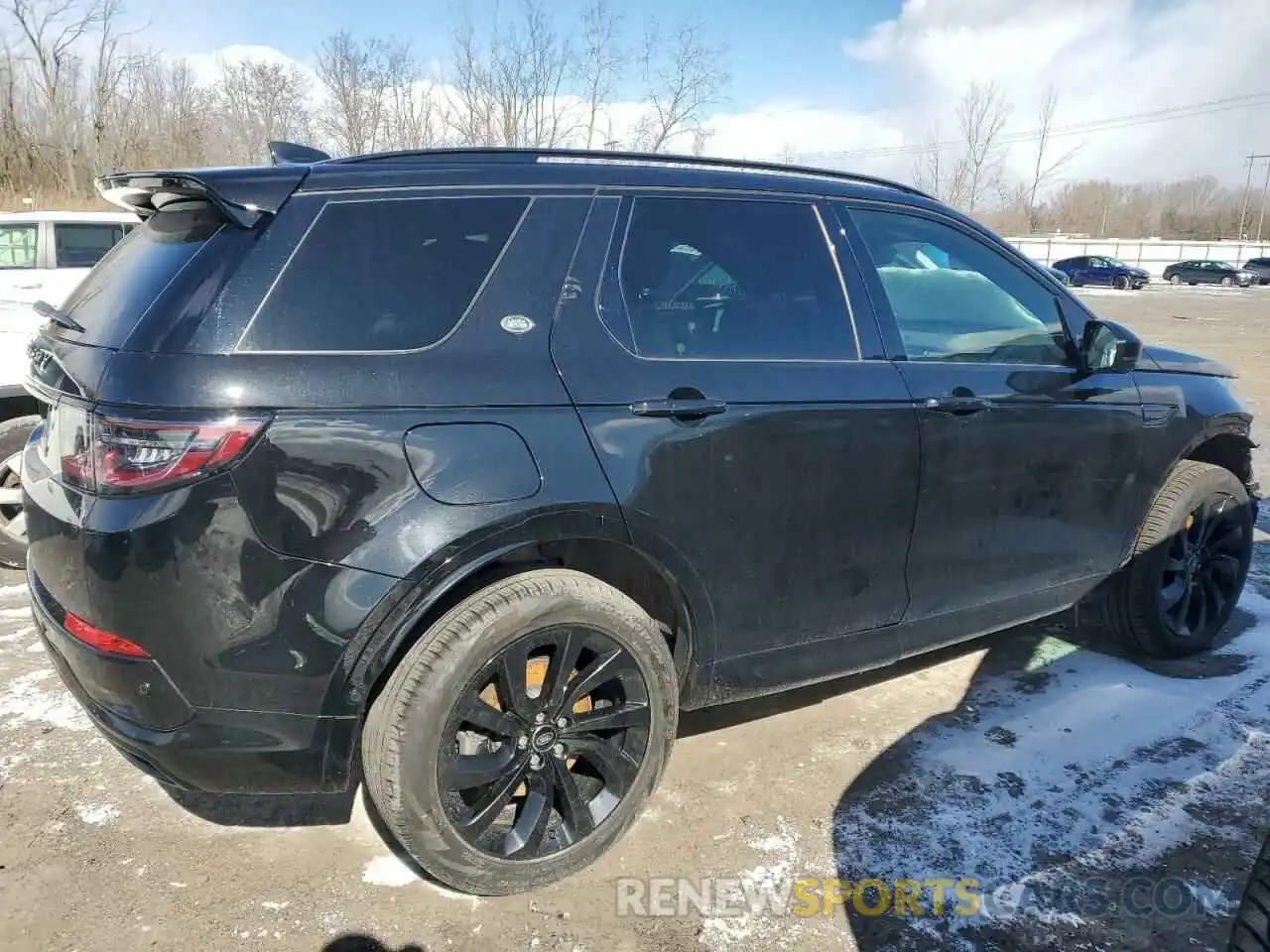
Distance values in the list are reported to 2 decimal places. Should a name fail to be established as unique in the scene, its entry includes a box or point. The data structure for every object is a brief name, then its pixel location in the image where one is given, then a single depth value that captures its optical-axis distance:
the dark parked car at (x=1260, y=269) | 46.31
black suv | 2.07
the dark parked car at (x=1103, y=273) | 41.00
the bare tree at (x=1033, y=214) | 57.91
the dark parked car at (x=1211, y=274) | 45.28
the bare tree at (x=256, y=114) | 30.59
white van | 4.50
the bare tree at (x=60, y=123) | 34.72
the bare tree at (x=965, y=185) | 46.81
